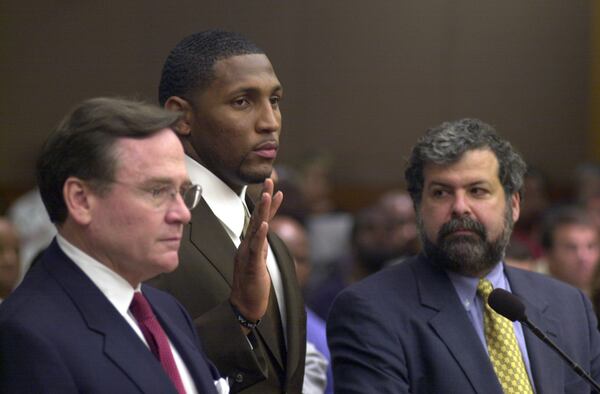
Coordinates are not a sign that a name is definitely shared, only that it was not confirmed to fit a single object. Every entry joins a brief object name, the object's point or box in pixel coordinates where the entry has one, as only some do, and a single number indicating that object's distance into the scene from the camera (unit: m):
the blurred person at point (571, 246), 10.88
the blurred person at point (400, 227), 12.06
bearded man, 6.14
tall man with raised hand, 5.47
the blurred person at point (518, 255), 9.89
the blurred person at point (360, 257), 11.56
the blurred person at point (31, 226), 12.82
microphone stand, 5.41
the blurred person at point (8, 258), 9.12
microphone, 5.54
